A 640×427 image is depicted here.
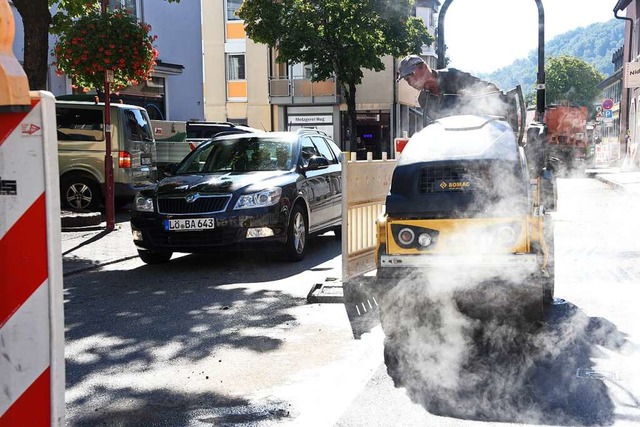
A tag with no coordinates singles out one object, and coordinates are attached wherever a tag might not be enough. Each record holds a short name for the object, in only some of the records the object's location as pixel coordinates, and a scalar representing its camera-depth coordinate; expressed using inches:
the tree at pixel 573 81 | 3981.3
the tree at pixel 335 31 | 1245.7
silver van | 612.4
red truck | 1512.1
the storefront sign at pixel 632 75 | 1177.4
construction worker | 275.3
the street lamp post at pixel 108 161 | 494.0
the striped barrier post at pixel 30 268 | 88.0
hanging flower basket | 486.0
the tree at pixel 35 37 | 458.0
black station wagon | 363.3
